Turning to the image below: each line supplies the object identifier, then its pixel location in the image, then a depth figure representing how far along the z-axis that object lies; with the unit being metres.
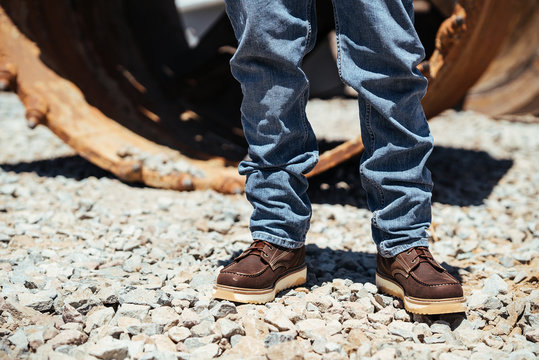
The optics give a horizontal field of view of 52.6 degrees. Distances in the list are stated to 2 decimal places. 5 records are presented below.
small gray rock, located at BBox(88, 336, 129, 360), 1.13
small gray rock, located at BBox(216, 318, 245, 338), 1.23
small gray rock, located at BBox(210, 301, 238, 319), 1.32
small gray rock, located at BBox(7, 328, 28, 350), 1.15
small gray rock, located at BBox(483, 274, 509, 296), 1.50
